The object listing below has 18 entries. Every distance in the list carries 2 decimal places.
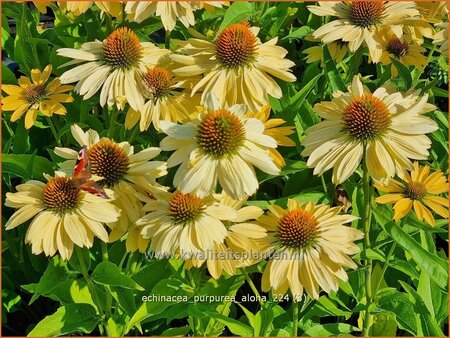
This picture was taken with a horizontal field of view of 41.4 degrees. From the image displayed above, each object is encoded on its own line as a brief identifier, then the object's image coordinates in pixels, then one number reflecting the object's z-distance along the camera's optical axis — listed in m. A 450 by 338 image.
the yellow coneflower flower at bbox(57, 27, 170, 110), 1.35
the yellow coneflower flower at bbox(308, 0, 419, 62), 1.42
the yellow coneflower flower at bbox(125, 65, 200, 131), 1.32
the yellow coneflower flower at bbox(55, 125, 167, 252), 1.19
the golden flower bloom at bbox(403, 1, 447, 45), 1.49
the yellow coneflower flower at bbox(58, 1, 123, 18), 1.37
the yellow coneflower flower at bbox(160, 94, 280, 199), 1.08
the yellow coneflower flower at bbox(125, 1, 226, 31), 1.35
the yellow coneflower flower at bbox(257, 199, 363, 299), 1.14
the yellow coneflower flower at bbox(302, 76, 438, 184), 1.15
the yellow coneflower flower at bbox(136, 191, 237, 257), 1.14
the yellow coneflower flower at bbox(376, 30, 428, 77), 1.59
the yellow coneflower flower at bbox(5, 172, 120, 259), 1.14
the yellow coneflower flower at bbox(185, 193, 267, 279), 1.18
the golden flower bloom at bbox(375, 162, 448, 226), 1.34
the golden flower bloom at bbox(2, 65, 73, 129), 1.58
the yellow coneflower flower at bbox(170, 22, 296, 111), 1.27
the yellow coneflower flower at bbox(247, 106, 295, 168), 1.29
